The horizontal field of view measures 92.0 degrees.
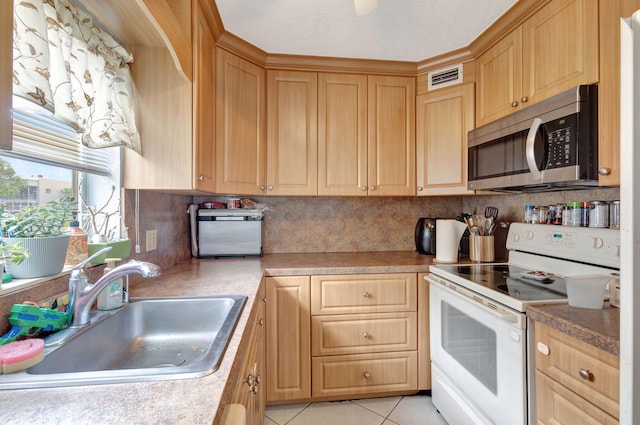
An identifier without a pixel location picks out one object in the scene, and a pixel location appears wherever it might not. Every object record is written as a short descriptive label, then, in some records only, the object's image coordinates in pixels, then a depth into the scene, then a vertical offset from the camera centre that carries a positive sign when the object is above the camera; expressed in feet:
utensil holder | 6.51 -0.74
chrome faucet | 3.07 -0.76
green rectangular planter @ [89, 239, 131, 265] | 3.87 -0.49
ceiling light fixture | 3.95 +2.70
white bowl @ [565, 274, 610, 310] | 3.54 -0.90
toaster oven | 6.92 -0.43
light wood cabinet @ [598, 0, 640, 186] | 3.76 +1.53
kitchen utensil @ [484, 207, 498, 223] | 6.94 +0.04
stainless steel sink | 2.10 -1.25
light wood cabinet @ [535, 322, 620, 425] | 2.93 -1.74
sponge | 2.16 -1.03
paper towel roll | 6.40 -0.51
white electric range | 3.98 -1.48
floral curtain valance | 2.56 +1.49
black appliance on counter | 7.16 -0.51
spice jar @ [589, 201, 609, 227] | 4.50 +0.01
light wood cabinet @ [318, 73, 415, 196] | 6.88 +1.77
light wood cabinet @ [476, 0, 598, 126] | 4.17 +2.47
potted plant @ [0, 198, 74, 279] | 2.90 -0.28
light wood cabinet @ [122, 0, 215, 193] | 4.55 +1.36
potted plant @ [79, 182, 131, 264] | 3.99 -0.24
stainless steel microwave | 4.09 +1.04
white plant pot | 2.92 -0.45
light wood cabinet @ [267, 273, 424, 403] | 5.97 -2.42
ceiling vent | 6.66 +3.01
